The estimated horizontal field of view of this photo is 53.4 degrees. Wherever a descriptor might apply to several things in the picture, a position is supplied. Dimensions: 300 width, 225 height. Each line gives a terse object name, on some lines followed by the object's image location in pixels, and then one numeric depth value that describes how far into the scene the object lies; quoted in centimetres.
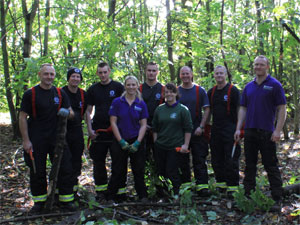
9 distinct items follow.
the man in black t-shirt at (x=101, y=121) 505
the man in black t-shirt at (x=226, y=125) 503
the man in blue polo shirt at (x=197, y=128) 515
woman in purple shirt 476
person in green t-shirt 484
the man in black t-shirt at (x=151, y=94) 516
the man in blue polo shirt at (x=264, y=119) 434
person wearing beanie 494
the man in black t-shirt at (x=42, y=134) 440
